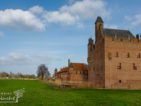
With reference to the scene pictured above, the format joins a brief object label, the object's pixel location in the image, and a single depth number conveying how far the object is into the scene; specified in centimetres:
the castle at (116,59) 2909
